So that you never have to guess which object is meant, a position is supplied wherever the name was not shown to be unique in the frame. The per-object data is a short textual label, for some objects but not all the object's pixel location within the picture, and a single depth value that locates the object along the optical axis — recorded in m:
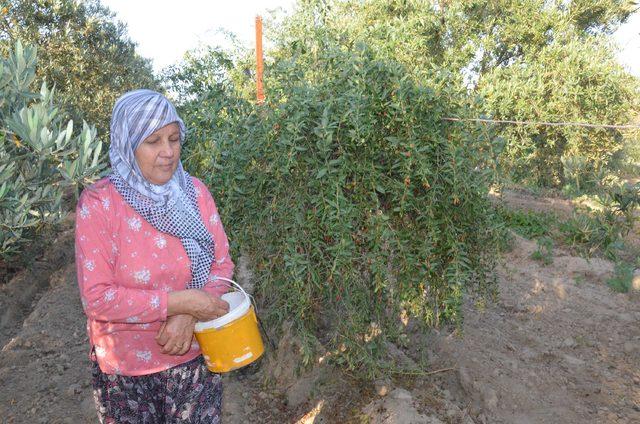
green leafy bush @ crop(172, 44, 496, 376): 2.57
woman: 1.80
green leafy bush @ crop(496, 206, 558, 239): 7.59
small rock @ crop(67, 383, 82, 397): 3.74
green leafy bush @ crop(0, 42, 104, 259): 1.87
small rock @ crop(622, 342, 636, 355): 4.18
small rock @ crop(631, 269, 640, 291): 5.36
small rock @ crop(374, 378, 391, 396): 3.25
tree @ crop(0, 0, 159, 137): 7.88
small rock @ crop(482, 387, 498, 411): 3.43
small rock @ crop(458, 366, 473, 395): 3.55
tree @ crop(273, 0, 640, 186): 8.45
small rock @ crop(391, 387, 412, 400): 3.15
